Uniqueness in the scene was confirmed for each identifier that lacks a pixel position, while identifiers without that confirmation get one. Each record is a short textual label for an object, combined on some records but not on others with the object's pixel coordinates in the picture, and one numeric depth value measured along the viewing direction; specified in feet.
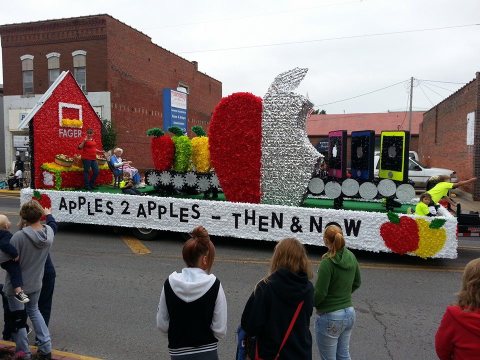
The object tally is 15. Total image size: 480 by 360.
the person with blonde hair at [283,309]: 8.75
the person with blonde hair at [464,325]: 7.34
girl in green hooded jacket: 10.81
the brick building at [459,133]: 56.24
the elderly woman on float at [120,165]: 37.84
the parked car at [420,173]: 66.23
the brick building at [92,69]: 75.31
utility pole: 103.34
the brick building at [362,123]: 119.75
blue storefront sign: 60.64
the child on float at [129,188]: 31.48
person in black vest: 8.81
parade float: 25.16
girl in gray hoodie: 12.93
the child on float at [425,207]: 24.58
